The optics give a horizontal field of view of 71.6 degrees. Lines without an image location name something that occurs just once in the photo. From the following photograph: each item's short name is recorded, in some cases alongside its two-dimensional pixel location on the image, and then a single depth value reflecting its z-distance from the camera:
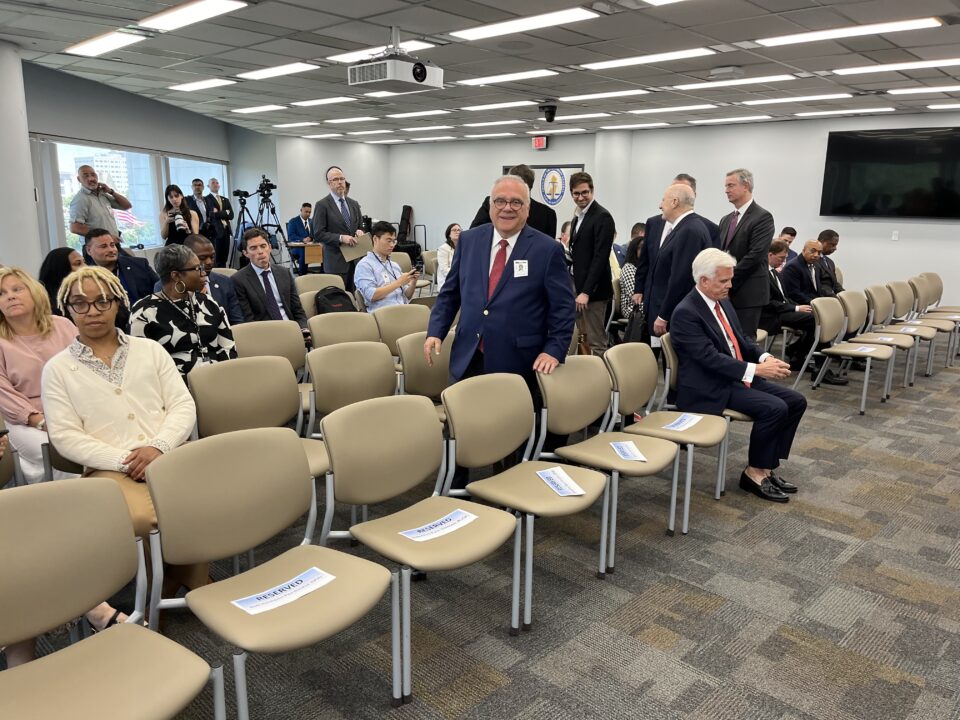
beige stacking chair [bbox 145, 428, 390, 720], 1.73
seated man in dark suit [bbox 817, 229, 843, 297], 7.18
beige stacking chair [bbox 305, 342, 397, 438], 3.24
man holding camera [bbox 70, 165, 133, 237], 6.75
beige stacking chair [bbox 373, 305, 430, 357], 4.57
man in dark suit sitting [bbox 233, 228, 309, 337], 4.43
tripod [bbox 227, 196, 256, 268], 12.70
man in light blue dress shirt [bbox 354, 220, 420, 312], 5.20
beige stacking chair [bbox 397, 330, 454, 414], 3.71
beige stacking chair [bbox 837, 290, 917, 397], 6.02
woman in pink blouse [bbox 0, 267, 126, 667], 2.80
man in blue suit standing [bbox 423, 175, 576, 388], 3.17
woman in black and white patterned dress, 3.24
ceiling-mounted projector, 6.20
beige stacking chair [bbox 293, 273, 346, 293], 5.91
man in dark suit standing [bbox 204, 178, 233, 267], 11.62
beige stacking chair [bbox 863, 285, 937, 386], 6.46
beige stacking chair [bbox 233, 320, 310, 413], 3.84
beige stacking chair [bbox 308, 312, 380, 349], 4.20
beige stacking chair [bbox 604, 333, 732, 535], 3.30
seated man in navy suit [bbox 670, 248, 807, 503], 3.64
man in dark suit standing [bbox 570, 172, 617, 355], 4.84
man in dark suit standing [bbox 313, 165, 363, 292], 6.01
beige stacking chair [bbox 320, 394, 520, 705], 2.10
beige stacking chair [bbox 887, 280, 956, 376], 6.90
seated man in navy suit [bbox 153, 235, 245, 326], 4.43
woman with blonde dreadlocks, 2.37
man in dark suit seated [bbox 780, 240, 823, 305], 7.00
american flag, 11.97
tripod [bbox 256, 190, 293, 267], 12.44
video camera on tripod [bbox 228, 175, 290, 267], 11.93
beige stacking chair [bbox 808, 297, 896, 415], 5.55
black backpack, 5.25
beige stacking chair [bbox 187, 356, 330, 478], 2.87
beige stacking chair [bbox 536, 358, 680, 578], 2.93
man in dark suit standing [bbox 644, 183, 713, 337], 4.33
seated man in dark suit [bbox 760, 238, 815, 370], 6.59
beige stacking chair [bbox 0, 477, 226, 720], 1.46
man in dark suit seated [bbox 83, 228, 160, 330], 4.19
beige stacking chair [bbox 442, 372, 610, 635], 2.52
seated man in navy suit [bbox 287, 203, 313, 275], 12.68
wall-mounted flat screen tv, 9.73
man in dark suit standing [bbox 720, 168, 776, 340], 4.96
